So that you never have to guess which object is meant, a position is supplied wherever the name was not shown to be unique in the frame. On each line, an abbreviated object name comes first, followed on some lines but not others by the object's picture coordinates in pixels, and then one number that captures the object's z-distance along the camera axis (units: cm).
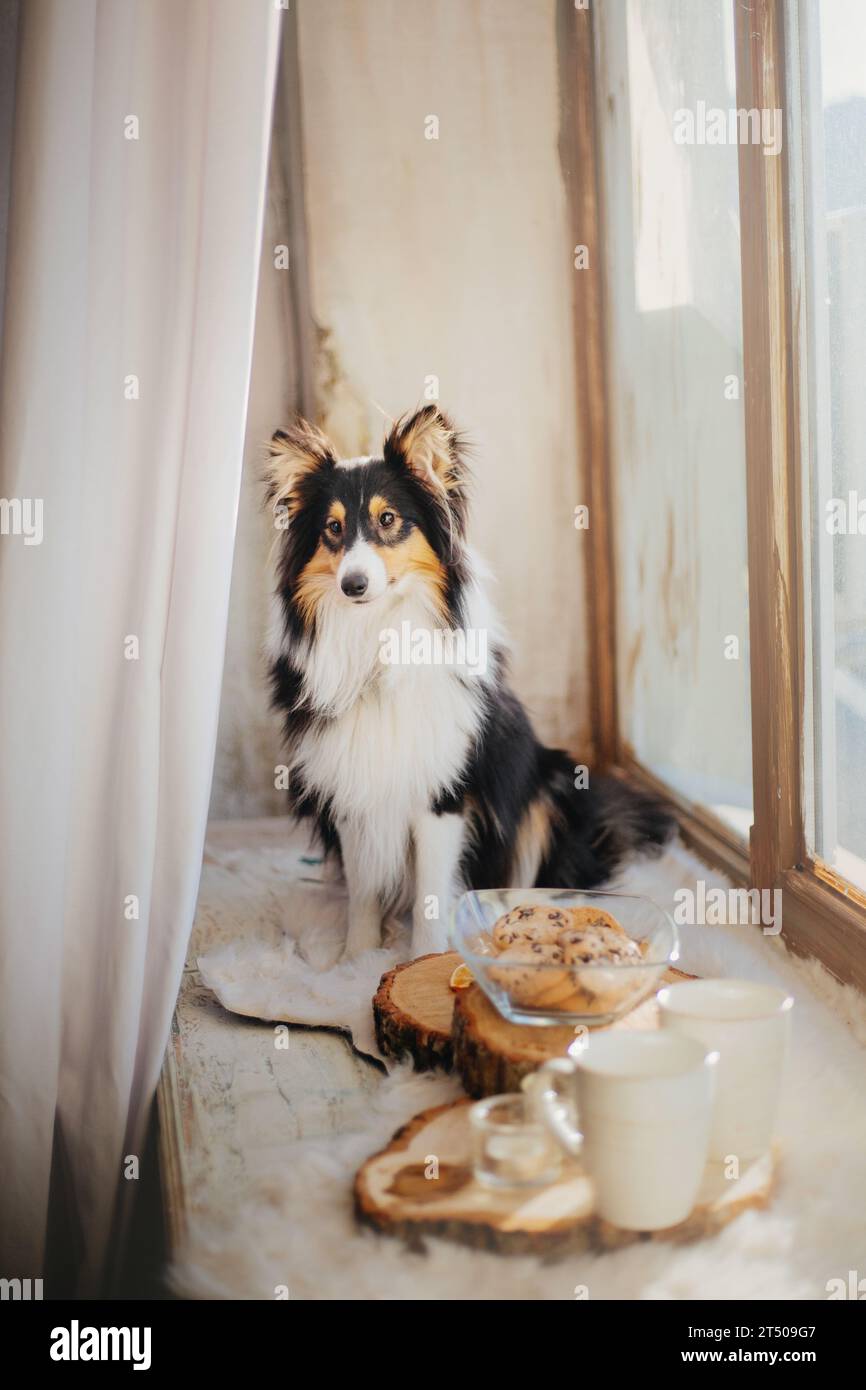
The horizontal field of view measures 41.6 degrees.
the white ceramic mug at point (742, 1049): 109
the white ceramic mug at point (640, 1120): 98
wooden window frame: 159
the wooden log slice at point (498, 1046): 124
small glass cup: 111
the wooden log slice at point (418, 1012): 140
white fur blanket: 102
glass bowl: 126
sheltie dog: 179
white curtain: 129
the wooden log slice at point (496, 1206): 105
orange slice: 148
